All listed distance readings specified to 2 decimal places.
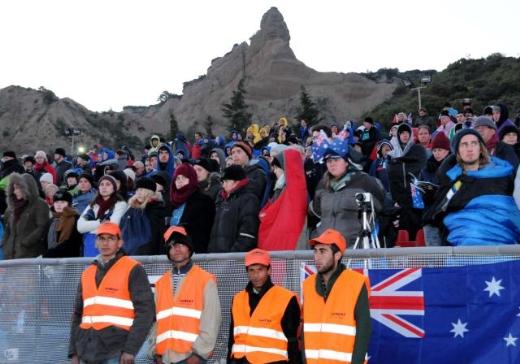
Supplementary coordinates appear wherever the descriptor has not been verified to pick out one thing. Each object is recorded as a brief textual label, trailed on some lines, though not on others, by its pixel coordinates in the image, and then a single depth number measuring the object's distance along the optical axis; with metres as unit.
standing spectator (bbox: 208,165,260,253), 6.73
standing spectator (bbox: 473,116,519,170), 7.03
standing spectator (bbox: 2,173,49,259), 8.66
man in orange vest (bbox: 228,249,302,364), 5.23
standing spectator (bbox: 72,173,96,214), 9.61
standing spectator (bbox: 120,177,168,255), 7.50
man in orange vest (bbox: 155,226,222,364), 5.62
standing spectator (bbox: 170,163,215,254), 7.21
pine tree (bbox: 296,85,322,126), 52.55
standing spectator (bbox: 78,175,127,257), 7.88
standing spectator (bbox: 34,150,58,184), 14.40
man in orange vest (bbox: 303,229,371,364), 4.80
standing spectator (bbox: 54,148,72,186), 15.31
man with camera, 6.16
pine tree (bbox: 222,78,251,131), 59.09
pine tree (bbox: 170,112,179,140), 57.08
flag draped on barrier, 4.94
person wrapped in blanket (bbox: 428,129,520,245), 5.40
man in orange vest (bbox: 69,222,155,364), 5.70
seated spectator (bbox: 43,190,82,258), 8.36
